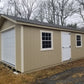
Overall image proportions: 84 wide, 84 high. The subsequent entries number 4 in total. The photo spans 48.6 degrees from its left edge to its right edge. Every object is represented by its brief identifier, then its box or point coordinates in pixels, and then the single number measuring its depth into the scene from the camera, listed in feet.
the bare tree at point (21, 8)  68.74
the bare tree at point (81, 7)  67.13
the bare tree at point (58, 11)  74.33
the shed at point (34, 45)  16.90
